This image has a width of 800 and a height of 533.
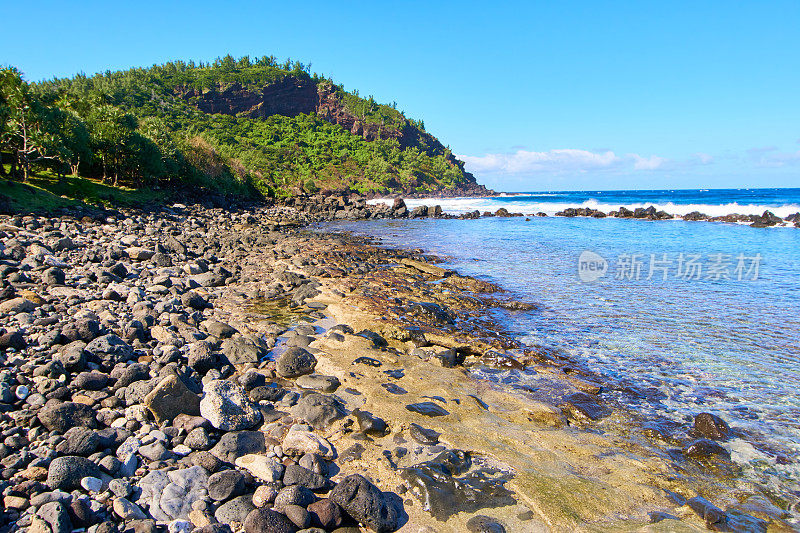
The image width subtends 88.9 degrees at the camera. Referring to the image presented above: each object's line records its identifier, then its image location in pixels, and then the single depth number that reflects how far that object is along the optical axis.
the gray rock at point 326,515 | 3.70
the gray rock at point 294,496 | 3.82
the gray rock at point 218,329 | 8.11
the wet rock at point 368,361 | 7.51
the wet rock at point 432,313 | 10.29
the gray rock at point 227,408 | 5.07
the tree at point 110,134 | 31.34
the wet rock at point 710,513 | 3.99
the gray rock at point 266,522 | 3.48
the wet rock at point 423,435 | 5.20
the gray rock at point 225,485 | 3.88
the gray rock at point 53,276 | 9.59
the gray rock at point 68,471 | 3.68
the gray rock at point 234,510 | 3.67
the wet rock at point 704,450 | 5.20
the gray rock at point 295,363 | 6.84
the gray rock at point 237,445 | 4.57
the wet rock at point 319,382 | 6.46
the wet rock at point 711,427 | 5.63
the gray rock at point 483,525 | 3.84
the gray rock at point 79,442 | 4.17
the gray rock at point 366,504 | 3.75
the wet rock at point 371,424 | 5.34
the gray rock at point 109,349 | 6.24
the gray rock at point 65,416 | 4.47
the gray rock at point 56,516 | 3.17
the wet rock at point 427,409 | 5.92
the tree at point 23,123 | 23.31
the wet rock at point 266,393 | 5.89
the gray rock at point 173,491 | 3.65
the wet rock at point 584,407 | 6.20
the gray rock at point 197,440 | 4.66
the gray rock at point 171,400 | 4.98
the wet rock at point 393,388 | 6.55
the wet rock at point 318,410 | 5.43
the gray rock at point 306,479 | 4.13
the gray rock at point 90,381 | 5.38
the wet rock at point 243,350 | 7.14
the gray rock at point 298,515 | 3.62
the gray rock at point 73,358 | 5.63
